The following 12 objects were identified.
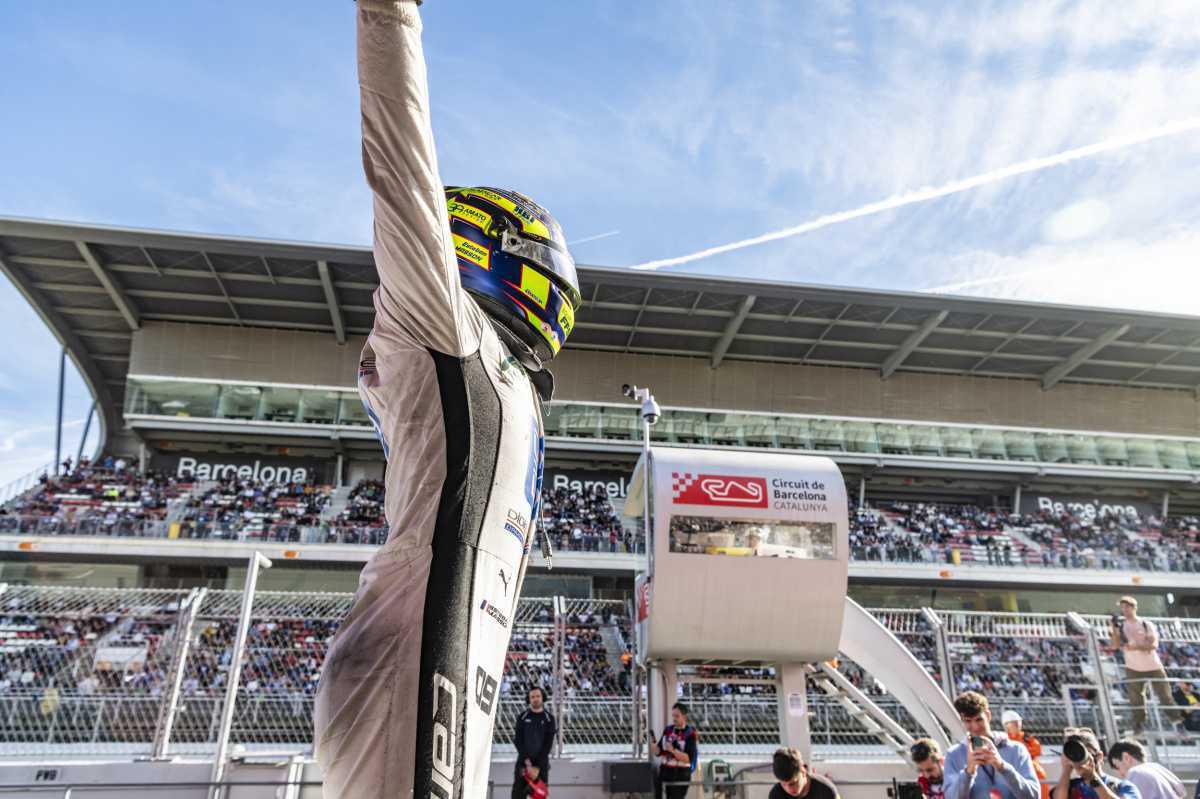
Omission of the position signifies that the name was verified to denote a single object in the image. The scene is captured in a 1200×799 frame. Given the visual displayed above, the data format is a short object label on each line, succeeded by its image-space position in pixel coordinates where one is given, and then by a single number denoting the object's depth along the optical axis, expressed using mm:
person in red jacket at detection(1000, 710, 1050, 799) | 7672
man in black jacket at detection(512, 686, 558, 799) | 8266
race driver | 1655
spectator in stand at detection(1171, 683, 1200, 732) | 9570
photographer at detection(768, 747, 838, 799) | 5176
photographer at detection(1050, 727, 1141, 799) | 4980
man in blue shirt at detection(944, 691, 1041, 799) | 4480
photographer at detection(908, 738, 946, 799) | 5938
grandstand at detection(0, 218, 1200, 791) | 27594
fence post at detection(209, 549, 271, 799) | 7805
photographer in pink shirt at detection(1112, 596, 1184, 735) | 9727
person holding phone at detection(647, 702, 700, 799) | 8922
